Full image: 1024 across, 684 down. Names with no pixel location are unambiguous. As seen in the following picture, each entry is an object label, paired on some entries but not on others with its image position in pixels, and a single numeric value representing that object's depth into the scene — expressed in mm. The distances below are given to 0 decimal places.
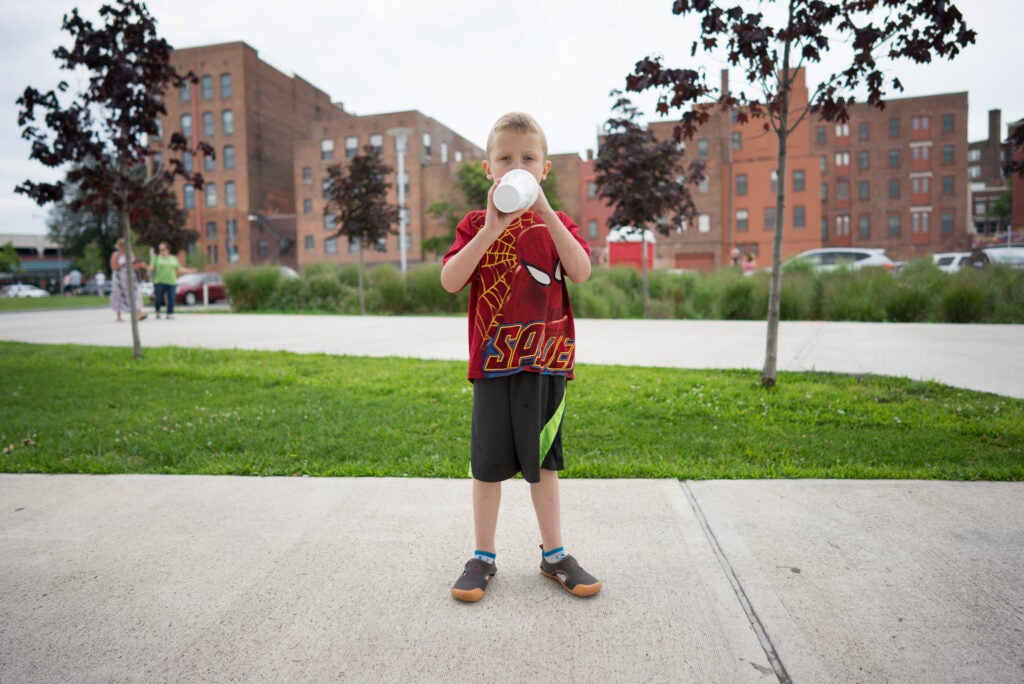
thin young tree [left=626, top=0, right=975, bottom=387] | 4898
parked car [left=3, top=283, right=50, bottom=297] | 59319
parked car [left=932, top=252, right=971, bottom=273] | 22706
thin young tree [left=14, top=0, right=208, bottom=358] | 7512
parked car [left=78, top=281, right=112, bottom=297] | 56003
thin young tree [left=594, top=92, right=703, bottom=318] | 14078
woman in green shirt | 14656
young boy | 2311
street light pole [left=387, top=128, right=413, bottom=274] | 26400
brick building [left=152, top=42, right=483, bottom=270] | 51594
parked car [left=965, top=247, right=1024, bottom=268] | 17458
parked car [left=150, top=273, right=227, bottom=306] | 27984
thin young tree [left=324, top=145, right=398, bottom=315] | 18281
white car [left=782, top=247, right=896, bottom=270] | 21123
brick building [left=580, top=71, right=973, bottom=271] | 48219
